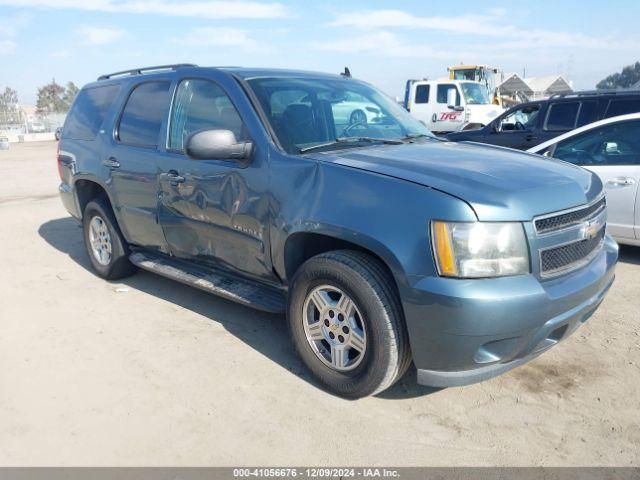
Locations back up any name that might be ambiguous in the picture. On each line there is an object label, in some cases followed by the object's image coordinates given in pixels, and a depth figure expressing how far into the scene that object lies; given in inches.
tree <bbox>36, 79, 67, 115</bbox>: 2743.6
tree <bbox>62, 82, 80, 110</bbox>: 2820.6
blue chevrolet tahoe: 101.2
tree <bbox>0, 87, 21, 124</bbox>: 1660.9
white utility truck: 670.5
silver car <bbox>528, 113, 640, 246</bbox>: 207.8
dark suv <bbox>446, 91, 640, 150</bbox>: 294.0
